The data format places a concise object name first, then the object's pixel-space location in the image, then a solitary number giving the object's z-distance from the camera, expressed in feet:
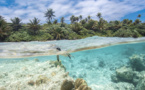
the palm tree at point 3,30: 66.33
